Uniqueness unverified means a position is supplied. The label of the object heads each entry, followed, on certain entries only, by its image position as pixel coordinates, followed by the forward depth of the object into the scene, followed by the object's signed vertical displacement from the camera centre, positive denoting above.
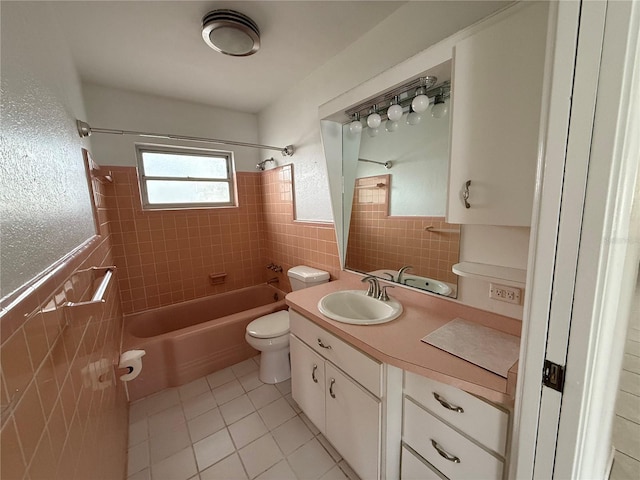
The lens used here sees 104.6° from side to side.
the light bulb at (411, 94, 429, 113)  1.21 +0.50
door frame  0.51 -0.06
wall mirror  1.30 +0.11
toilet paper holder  1.62 -0.97
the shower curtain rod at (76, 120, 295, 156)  1.52 +0.59
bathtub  2.01 -1.16
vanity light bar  1.21 +0.60
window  2.55 +0.38
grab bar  0.75 -0.27
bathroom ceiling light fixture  1.38 +1.04
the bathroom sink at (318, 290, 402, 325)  1.45 -0.62
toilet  2.00 -1.04
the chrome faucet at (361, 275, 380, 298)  1.59 -0.51
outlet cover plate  1.10 -0.41
